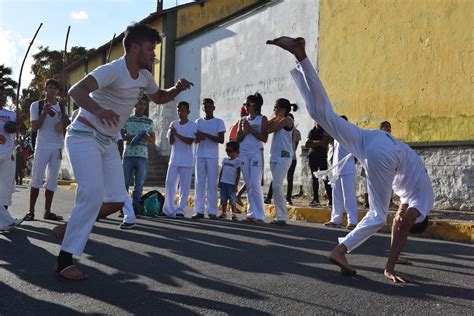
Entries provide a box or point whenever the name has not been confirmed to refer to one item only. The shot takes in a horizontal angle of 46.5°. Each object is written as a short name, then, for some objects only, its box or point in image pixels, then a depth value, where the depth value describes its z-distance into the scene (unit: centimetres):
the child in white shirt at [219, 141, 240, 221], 916
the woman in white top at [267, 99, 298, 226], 806
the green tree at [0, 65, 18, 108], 4172
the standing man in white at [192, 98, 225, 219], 886
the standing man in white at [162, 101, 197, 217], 889
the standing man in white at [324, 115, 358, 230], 780
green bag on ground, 888
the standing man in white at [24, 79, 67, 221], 758
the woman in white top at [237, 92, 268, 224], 829
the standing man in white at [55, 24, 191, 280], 404
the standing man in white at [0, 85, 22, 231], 655
